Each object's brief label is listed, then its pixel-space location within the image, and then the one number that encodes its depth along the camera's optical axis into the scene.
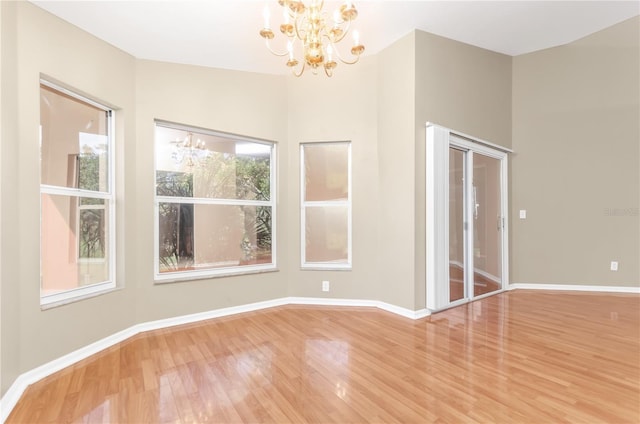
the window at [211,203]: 3.32
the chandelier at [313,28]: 2.01
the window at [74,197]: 2.41
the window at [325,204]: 3.90
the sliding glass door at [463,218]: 3.38
